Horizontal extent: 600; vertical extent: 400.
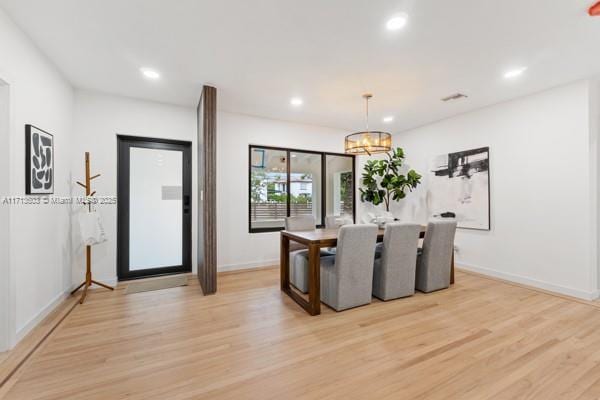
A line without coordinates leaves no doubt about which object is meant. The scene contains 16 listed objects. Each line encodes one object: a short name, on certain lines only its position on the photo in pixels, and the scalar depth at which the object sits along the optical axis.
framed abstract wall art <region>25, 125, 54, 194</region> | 2.27
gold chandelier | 3.25
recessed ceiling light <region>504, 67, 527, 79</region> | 2.87
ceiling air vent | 3.60
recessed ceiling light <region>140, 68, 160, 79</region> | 2.88
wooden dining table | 2.62
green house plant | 4.93
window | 4.63
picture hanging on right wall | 4.00
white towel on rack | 3.00
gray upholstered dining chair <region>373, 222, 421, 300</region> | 2.88
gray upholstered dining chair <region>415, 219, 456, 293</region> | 3.19
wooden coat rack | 3.13
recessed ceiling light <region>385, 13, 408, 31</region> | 2.03
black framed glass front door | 3.70
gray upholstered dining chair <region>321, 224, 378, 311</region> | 2.62
